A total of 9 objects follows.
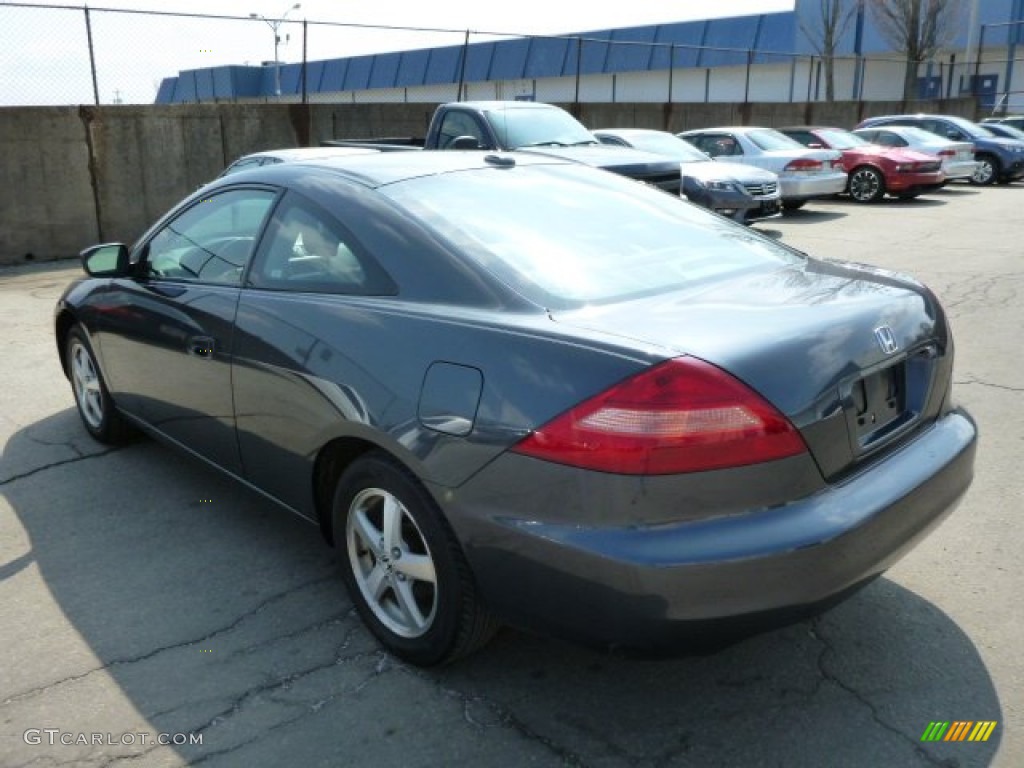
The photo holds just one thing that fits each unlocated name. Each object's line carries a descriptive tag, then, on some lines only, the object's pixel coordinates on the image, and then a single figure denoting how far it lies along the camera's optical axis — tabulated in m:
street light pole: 13.37
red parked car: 17.84
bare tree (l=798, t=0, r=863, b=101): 36.22
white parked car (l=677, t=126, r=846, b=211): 15.84
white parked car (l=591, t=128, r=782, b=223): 13.02
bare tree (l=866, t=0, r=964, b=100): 38.38
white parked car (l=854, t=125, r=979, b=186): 19.70
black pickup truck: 11.03
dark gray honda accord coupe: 2.27
